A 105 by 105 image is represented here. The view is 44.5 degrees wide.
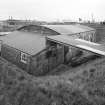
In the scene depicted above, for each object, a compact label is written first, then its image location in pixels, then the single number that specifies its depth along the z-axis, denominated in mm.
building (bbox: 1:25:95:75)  13300
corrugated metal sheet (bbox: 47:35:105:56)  10427
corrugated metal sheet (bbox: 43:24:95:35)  18594
